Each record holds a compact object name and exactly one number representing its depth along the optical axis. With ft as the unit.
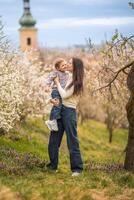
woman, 44.98
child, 45.78
